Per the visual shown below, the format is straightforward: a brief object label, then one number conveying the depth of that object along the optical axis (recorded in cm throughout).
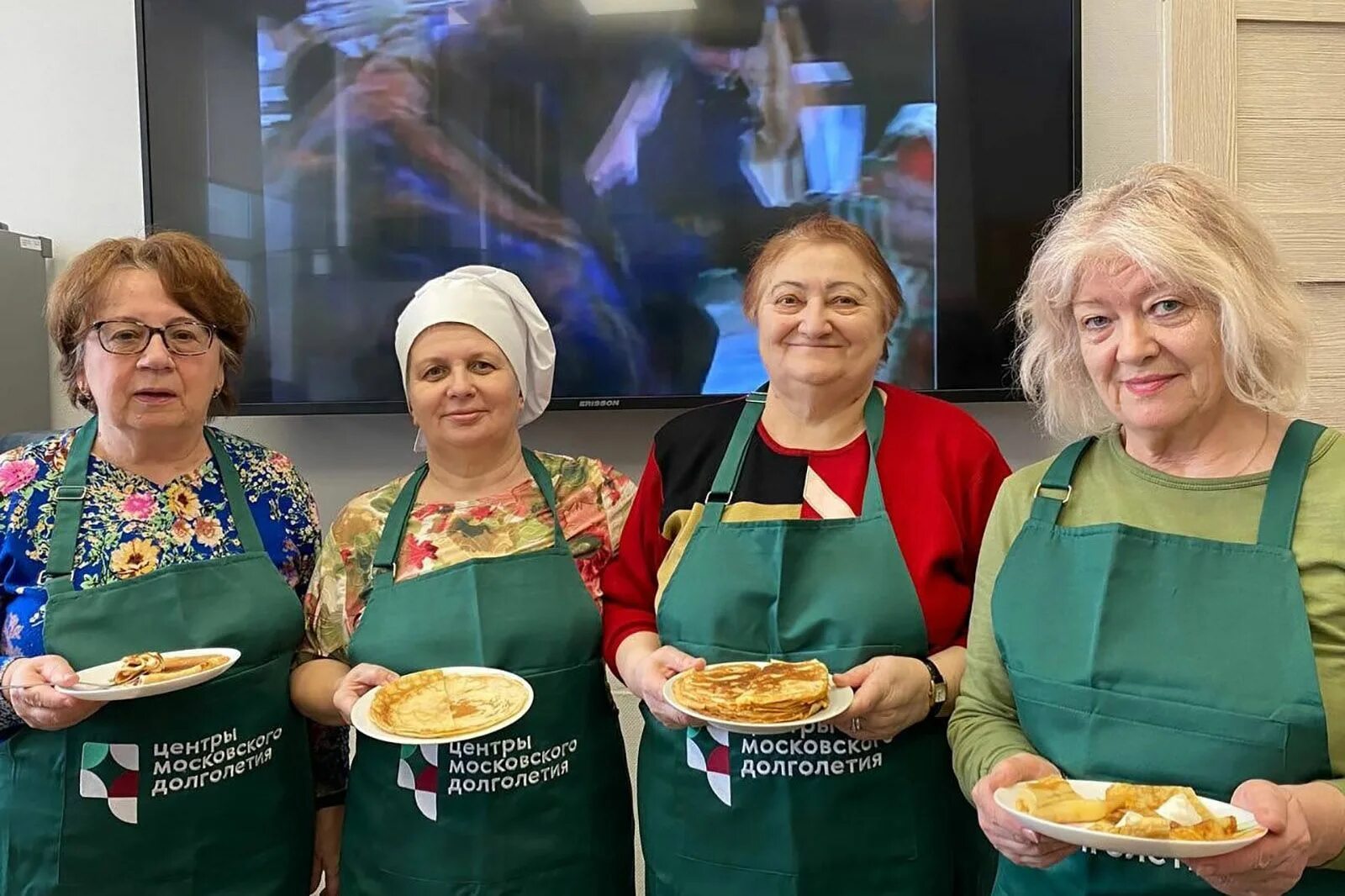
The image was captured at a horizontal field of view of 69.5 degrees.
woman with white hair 110
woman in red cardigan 146
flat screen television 238
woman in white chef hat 155
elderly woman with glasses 147
